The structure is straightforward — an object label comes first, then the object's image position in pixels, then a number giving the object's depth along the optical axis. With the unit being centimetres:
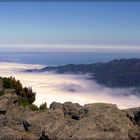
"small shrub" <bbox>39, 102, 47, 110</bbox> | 2065
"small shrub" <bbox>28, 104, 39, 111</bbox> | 2008
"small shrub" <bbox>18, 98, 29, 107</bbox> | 2071
